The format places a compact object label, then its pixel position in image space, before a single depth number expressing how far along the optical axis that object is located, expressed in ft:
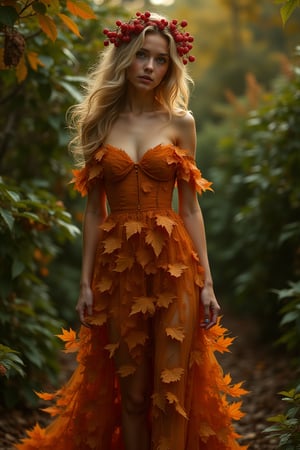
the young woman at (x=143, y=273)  9.23
